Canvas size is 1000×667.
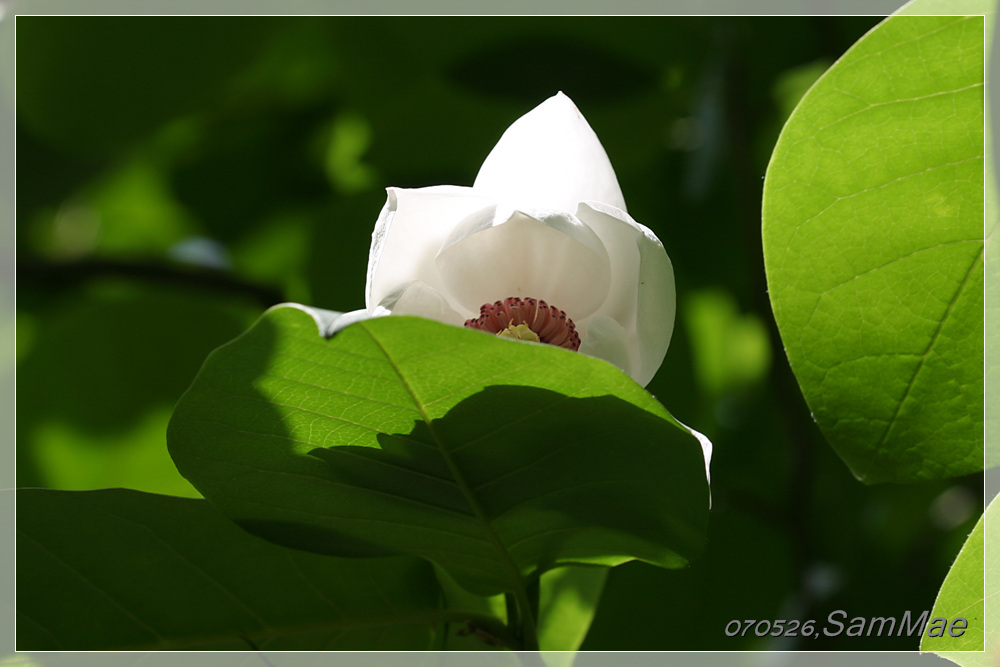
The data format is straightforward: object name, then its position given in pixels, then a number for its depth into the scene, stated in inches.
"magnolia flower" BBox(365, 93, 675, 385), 33.1
